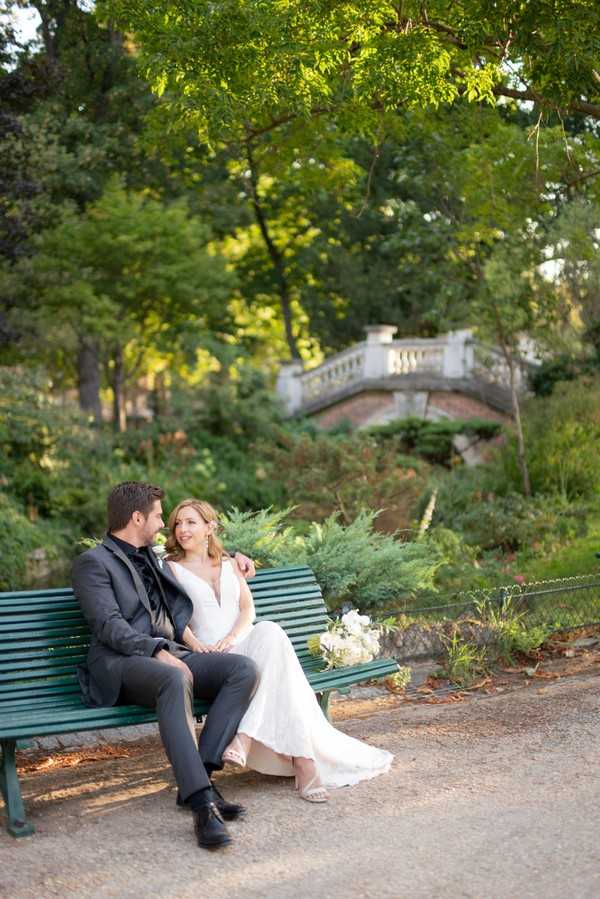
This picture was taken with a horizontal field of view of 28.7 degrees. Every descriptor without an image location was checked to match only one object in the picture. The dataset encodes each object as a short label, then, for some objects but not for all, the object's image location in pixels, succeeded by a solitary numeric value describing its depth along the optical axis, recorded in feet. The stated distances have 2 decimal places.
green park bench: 17.70
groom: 17.66
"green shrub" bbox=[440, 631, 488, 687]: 26.55
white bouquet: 21.79
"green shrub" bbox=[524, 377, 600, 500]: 53.72
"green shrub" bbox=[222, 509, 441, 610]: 28.99
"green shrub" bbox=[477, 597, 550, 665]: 27.81
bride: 18.84
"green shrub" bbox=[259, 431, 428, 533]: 47.39
